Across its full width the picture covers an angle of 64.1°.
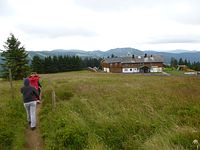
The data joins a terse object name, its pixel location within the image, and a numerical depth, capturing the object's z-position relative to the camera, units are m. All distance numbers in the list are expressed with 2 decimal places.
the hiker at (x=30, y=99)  5.64
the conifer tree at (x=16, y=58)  26.24
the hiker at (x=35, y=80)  7.39
